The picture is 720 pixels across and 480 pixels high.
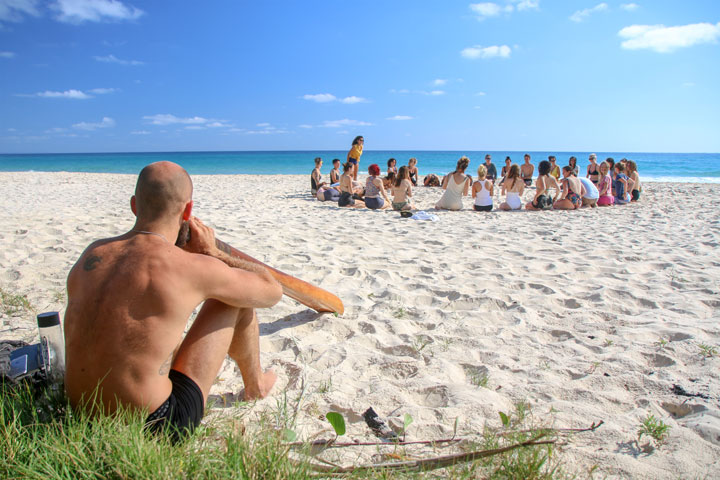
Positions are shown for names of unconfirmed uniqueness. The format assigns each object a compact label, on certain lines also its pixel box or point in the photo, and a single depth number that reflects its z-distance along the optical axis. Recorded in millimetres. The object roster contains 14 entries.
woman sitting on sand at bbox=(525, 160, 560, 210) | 10172
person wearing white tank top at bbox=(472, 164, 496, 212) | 10125
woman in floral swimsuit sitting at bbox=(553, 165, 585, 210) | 10242
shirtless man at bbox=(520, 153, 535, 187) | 16472
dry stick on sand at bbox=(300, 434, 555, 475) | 1658
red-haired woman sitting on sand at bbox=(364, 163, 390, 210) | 10312
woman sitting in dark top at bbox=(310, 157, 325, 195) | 12609
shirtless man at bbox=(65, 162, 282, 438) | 1647
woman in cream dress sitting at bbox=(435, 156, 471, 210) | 10055
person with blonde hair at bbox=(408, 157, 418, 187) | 13883
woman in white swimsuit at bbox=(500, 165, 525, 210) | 10359
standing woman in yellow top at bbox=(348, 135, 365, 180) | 11474
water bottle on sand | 2035
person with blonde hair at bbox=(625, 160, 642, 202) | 11586
